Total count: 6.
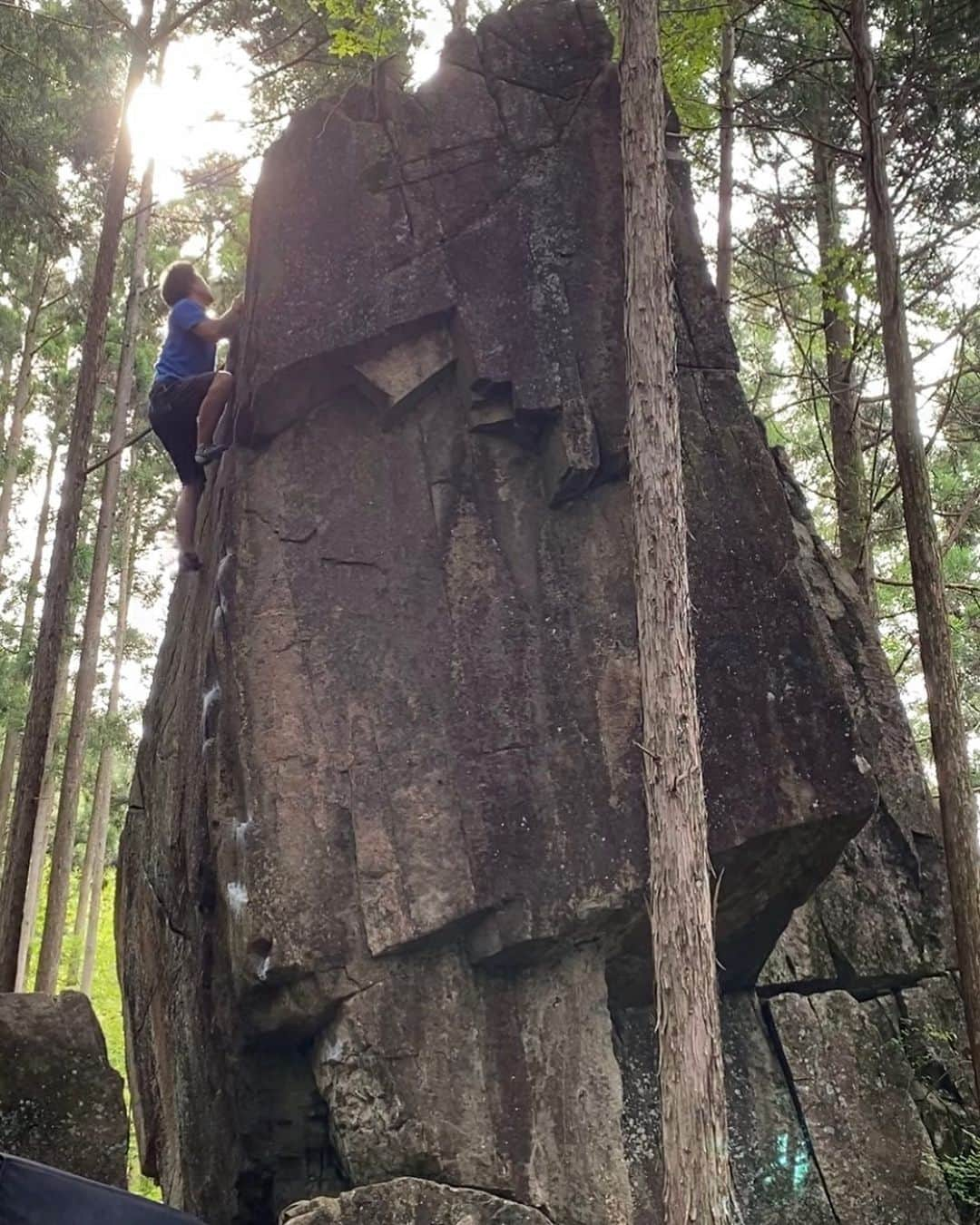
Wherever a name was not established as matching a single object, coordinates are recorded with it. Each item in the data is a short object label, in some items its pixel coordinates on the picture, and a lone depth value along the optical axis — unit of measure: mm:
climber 9062
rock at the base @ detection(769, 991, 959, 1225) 7641
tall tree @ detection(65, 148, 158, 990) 14992
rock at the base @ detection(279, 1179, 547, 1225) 6113
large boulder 7195
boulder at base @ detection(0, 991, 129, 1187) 7621
